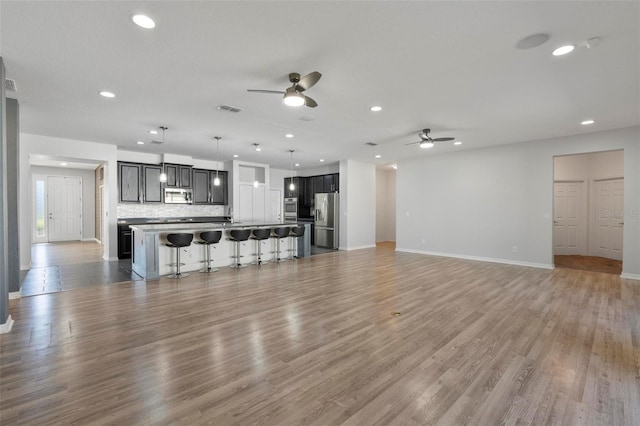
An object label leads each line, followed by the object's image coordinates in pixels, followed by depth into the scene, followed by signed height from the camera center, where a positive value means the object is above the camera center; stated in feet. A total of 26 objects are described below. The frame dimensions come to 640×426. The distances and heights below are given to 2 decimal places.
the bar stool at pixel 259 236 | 22.06 -1.91
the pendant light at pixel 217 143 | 21.26 +5.34
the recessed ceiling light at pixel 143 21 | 7.87 +5.20
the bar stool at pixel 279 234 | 23.05 -1.89
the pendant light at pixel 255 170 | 33.15 +4.79
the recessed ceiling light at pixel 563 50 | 9.24 +5.13
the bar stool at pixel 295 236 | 24.61 -2.15
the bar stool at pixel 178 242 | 17.55 -1.90
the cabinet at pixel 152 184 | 26.78 +2.53
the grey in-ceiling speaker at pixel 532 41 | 8.63 +5.10
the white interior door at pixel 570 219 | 26.84 -0.90
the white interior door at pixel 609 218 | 24.57 -0.76
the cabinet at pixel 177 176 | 27.91 +3.44
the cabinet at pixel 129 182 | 25.48 +2.55
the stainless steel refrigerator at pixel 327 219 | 31.83 -1.01
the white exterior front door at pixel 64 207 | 34.27 +0.53
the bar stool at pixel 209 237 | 18.98 -1.74
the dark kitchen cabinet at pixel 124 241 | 24.31 -2.49
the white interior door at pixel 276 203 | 36.35 +0.97
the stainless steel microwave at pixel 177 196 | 28.22 +1.50
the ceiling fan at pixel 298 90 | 10.19 +4.42
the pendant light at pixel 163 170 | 18.61 +3.59
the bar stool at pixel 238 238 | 20.58 -1.93
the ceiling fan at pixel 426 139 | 18.35 +4.47
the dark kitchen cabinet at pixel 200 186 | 29.99 +2.54
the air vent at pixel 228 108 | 14.82 +5.28
